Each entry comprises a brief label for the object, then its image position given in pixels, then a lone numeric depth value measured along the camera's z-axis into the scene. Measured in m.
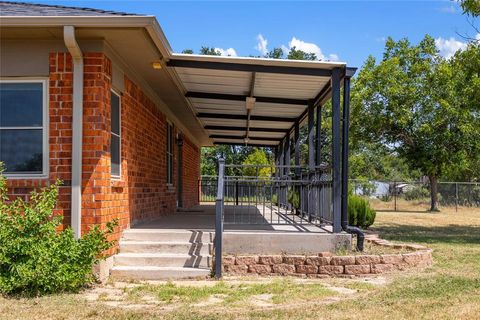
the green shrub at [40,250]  5.97
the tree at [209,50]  50.26
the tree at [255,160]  31.34
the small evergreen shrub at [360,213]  13.59
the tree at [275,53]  49.97
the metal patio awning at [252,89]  7.95
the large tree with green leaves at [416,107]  26.72
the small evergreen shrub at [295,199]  12.19
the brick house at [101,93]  6.71
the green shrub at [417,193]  36.82
